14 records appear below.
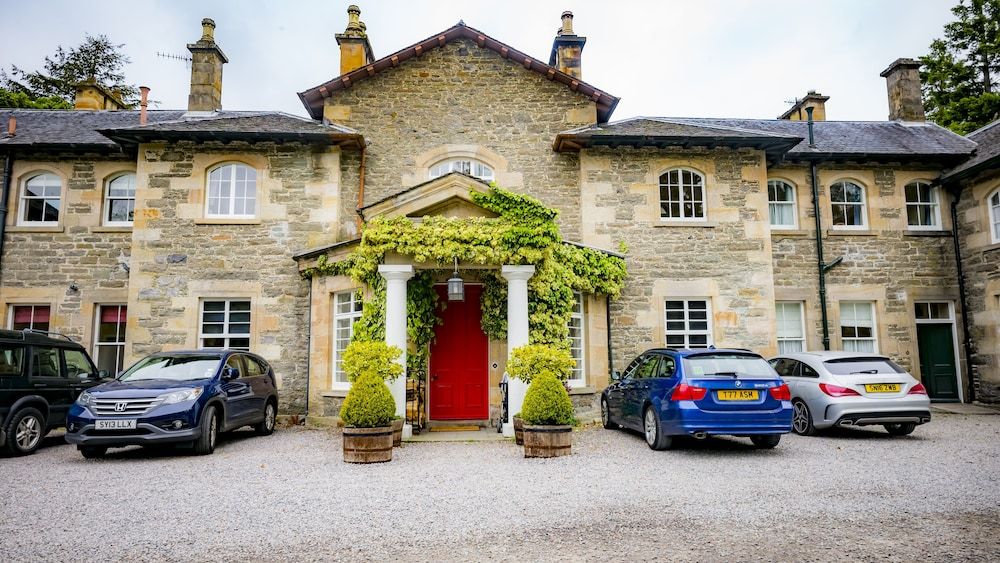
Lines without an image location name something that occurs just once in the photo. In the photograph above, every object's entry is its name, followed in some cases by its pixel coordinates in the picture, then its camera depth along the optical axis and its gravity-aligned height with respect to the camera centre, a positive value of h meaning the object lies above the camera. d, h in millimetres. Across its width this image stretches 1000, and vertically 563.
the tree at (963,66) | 25562 +11573
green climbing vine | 10359 +1490
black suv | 9102 -584
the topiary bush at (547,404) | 8766 -869
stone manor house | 13523 +2939
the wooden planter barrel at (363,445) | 8445 -1369
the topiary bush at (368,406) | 8453 -839
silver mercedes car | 9961 -898
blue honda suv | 8555 -844
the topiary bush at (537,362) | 9430 -298
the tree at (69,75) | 28734 +13926
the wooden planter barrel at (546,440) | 8711 -1379
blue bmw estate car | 8523 -800
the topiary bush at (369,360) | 9289 -237
